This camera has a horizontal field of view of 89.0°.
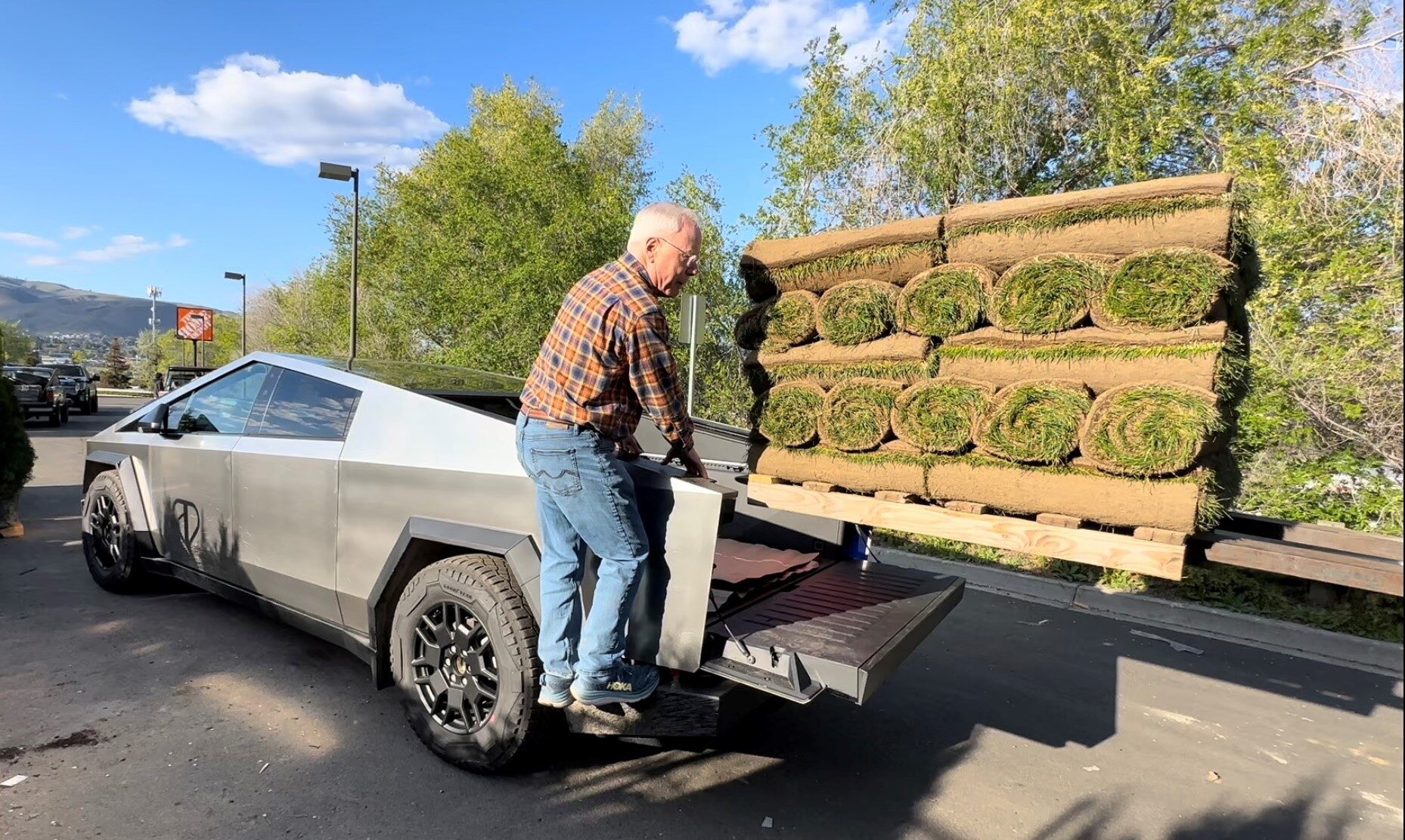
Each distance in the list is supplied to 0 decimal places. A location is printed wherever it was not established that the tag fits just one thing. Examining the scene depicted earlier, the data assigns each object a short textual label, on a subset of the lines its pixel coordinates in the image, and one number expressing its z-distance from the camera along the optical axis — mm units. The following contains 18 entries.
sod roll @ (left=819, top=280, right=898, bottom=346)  2984
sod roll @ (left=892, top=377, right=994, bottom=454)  2744
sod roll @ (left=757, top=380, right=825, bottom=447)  3113
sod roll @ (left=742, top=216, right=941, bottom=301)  2904
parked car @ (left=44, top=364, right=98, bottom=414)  23672
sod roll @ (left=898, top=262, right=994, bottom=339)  2744
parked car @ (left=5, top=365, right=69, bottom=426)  18000
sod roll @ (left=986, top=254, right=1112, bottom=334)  2504
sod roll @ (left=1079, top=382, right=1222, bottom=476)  2285
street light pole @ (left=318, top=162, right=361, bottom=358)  15461
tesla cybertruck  2525
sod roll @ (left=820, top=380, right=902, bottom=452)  2949
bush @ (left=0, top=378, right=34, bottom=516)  6340
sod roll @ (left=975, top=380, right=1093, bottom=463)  2521
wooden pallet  2355
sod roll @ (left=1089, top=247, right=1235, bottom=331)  2279
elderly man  2482
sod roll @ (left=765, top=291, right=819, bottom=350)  3174
